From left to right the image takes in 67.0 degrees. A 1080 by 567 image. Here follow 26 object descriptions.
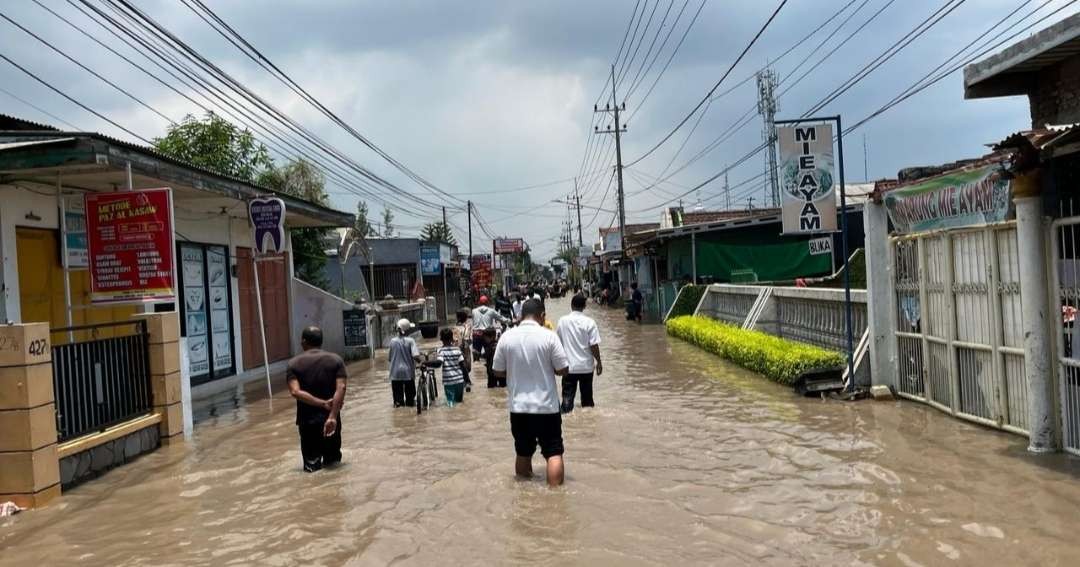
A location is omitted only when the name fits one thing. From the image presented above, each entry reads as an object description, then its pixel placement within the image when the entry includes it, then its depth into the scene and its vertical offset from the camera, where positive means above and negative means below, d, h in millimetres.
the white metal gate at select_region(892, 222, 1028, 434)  8016 -738
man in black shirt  7633 -864
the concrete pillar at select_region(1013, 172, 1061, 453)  7227 -487
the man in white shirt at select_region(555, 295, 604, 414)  10156 -870
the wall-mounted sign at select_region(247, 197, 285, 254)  13281 +1254
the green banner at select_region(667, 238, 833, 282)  25656 +220
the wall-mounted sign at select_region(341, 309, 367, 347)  21422 -921
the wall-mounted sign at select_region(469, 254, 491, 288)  47000 +557
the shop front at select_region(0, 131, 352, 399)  9664 +942
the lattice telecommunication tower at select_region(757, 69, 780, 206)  42978 +8900
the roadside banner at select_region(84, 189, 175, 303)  10070 +757
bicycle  12016 -1470
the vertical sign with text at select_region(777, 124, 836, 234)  11406 +1296
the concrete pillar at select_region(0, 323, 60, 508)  7117 -956
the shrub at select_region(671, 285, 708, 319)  24734 -844
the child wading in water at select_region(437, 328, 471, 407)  12000 -1185
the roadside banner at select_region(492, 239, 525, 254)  71625 +3453
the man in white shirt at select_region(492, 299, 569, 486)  6805 -874
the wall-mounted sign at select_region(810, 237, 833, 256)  12700 +314
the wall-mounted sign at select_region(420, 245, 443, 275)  38531 +1303
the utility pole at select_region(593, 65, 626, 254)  41559 +6854
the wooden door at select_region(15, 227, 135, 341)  10672 +404
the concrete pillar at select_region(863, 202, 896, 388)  10562 -431
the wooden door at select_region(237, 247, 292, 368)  17562 -240
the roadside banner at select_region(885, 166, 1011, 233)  7879 +598
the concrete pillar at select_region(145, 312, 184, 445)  9688 -812
